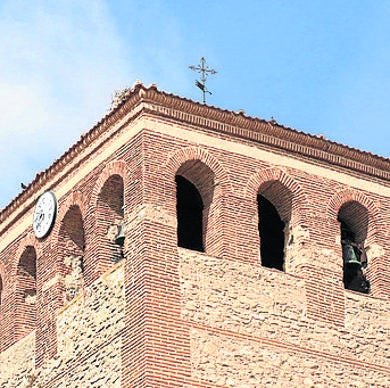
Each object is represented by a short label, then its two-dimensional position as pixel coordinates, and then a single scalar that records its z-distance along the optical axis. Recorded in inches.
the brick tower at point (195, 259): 1018.7
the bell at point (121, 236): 1064.5
